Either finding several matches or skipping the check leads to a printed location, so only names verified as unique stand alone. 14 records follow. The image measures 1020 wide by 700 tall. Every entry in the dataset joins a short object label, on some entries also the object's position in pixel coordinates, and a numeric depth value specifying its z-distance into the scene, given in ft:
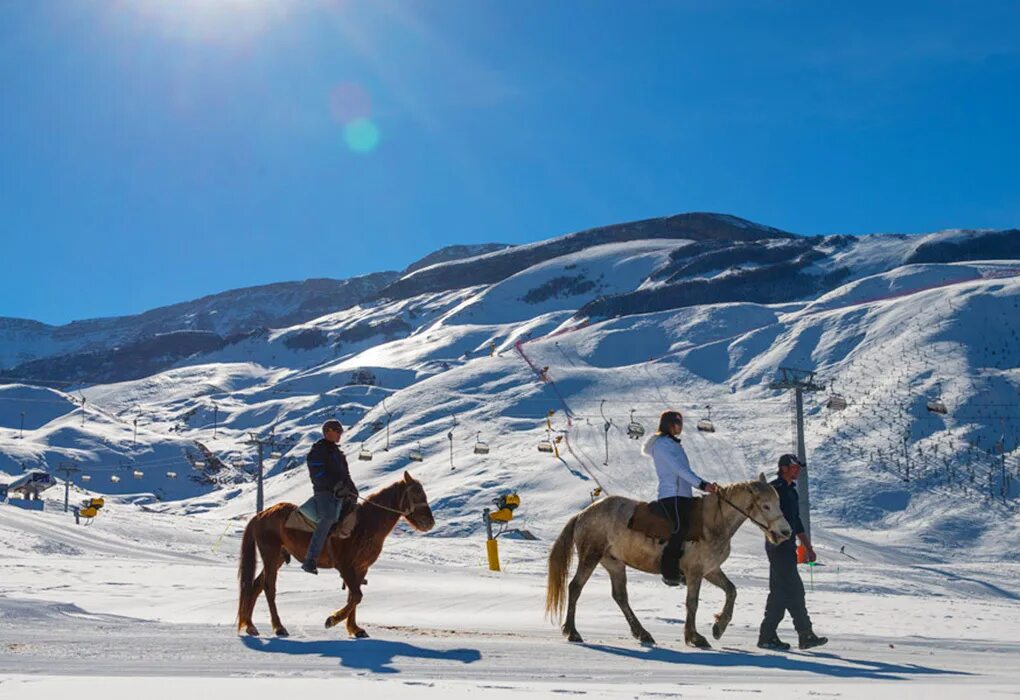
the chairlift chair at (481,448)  243.19
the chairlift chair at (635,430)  225.35
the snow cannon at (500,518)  98.80
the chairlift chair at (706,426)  220.02
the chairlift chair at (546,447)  234.99
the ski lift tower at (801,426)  150.12
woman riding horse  37.32
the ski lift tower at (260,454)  194.74
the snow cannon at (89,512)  157.79
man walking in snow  37.14
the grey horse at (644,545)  36.70
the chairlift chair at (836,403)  209.97
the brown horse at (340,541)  40.57
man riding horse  39.70
